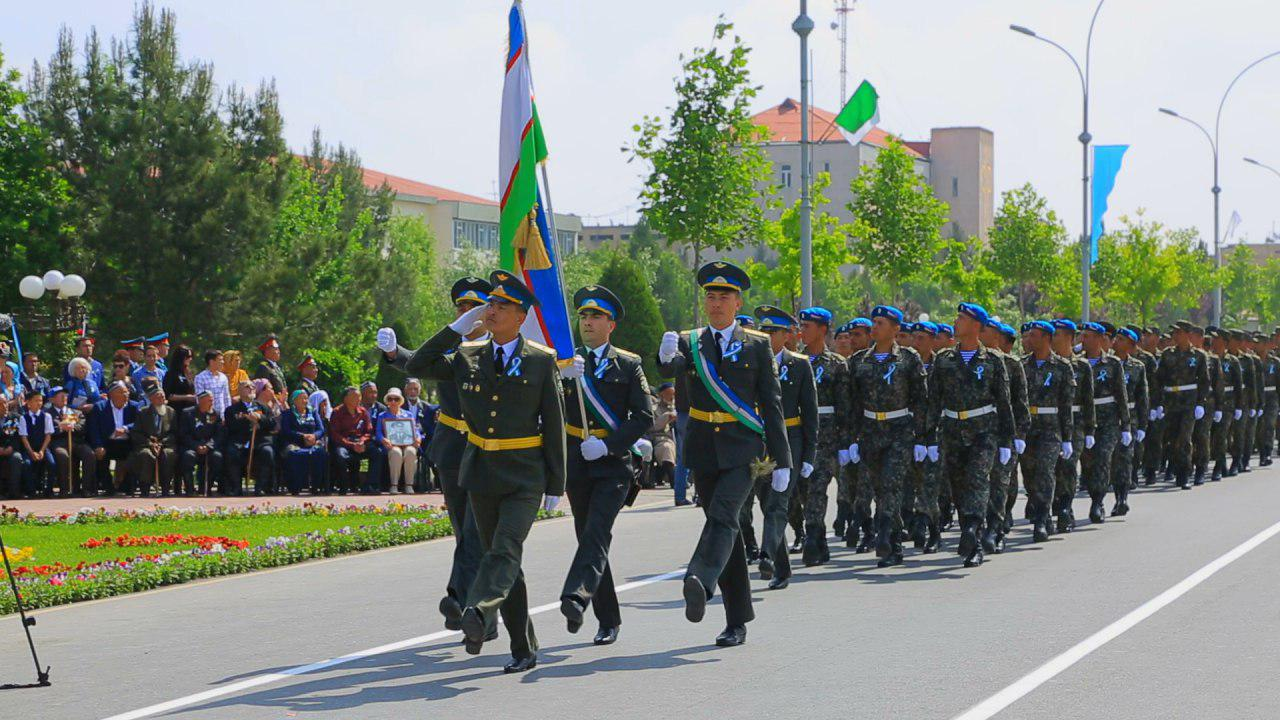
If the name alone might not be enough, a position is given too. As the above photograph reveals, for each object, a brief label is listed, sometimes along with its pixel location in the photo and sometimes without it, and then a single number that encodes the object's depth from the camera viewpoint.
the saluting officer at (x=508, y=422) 8.21
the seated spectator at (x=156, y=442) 20.39
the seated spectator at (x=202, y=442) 20.80
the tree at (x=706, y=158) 28.50
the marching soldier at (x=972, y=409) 13.26
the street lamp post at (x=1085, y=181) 39.38
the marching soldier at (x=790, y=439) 10.97
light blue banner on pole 37.88
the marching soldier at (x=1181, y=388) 22.14
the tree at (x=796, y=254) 40.34
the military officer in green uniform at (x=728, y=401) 9.40
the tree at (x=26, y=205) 36.59
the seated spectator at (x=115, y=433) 20.52
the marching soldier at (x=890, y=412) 13.18
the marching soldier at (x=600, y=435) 8.91
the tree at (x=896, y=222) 46.88
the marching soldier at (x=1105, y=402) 17.22
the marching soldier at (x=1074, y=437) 15.77
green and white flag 27.22
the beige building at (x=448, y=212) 117.81
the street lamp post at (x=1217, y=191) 50.34
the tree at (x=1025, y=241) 59.81
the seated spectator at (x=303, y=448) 21.31
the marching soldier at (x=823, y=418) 12.84
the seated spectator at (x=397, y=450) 21.66
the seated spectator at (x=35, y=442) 20.05
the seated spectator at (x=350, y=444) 21.58
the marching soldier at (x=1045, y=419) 14.96
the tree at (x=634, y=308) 41.12
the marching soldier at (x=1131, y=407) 17.38
